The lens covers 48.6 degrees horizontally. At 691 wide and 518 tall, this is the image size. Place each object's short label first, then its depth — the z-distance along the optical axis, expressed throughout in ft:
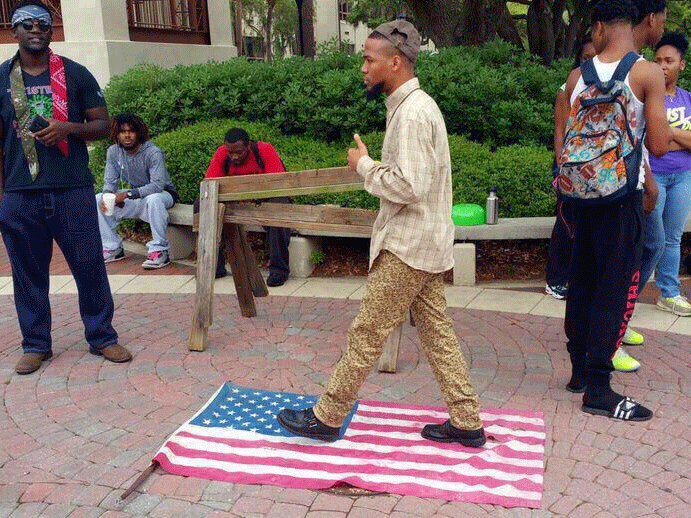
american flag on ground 10.91
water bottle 21.12
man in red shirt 20.93
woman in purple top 16.16
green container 21.24
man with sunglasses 14.69
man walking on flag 10.54
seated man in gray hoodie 24.16
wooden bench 15.02
